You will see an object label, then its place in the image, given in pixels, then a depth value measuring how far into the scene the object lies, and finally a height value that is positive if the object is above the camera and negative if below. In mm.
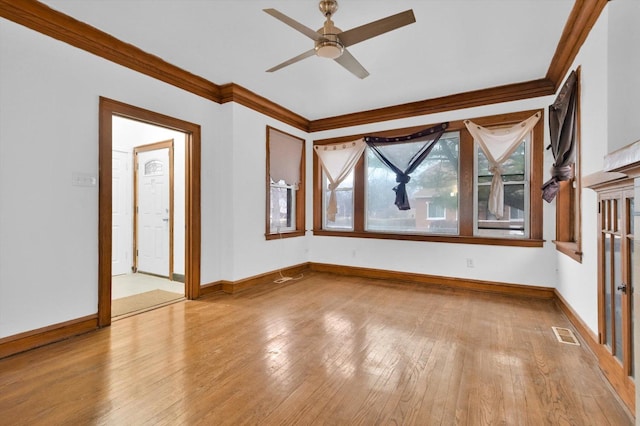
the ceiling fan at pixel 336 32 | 1993 +1319
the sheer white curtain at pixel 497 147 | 3834 +873
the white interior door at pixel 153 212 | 4777 +25
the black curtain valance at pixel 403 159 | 4418 +933
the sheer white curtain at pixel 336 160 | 5043 +920
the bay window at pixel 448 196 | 3910 +262
